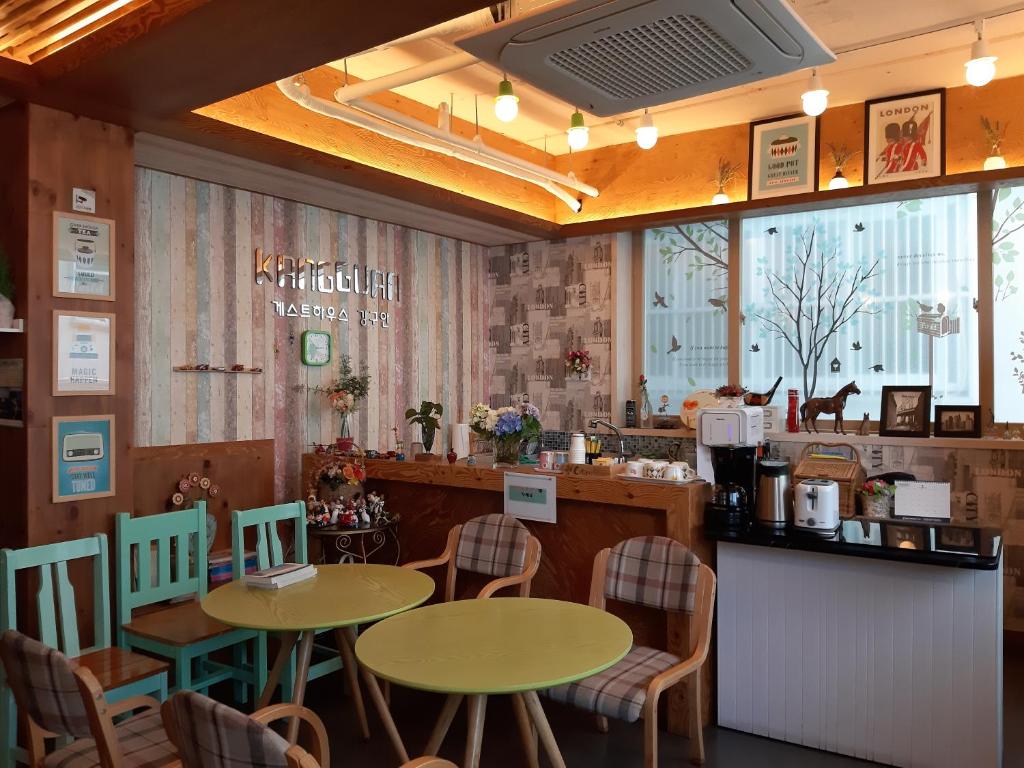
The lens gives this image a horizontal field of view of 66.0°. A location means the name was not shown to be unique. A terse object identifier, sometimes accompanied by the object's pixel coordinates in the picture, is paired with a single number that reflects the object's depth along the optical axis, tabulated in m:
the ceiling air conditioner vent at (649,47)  2.38
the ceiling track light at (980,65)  3.78
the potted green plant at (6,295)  3.24
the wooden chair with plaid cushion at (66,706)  2.03
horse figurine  5.42
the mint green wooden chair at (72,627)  2.82
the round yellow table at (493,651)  2.21
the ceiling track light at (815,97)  4.26
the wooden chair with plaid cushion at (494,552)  3.63
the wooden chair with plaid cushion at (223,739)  1.65
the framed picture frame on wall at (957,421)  4.99
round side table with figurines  4.40
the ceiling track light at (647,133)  4.80
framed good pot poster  5.41
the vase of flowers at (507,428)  4.35
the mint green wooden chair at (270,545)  3.61
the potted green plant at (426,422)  4.94
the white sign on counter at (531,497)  3.99
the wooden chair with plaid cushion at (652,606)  2.79
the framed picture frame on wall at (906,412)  5.15
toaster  3.48
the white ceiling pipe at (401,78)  3.77
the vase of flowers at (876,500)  3.96
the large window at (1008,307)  5.04
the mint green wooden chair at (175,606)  3.29
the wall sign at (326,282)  4.94
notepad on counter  3.69
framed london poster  5.01
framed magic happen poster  3.38
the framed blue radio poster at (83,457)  3.39
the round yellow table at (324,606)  2.77
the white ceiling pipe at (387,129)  3.92
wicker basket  4.09
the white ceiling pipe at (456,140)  4.35
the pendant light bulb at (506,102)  3.83
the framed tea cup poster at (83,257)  3.38
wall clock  5.07
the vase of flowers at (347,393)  5.06
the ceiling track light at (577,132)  4.44
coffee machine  3.69
